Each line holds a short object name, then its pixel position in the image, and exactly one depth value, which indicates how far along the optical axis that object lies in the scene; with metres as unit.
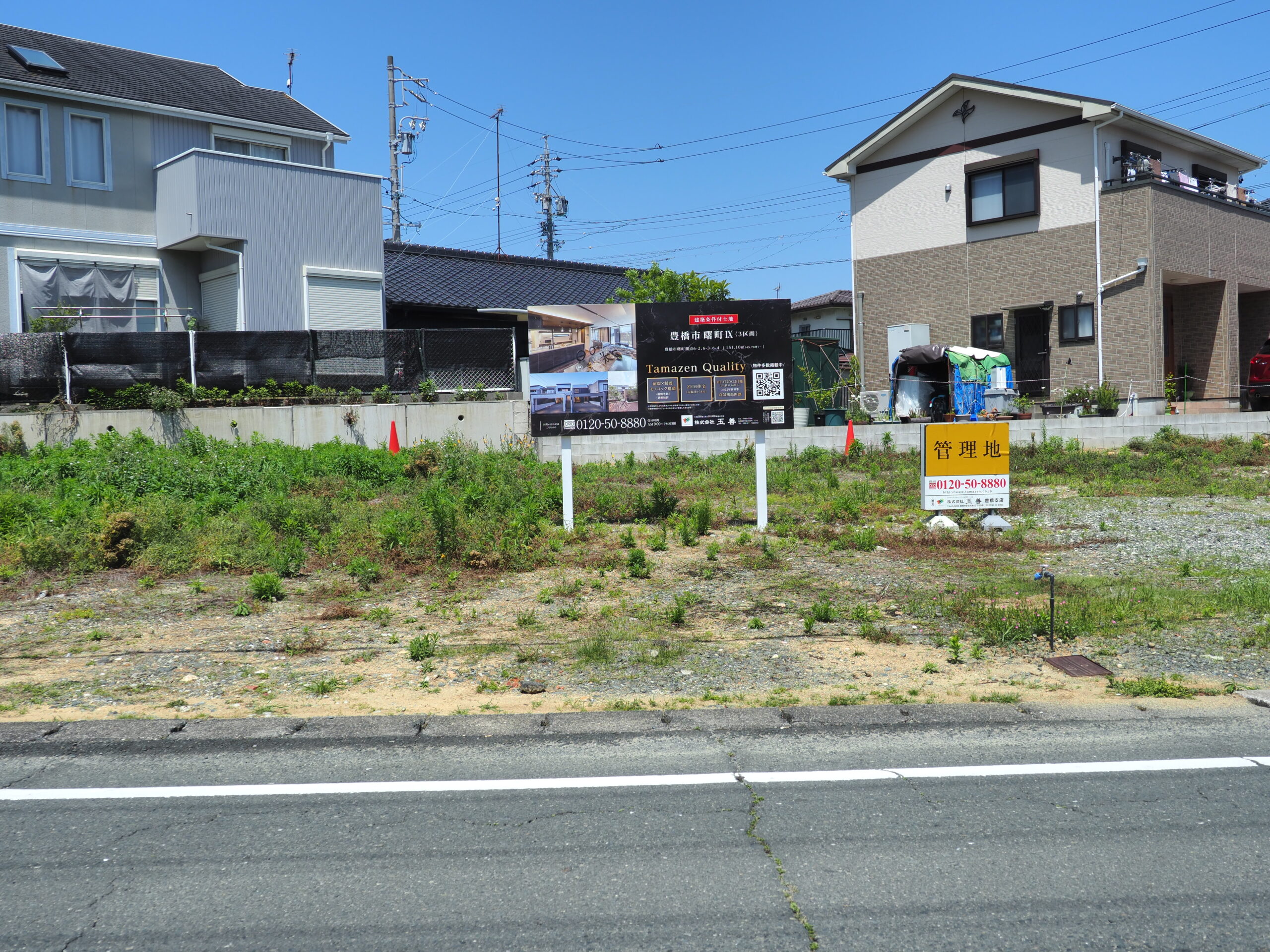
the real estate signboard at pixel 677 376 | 11.98
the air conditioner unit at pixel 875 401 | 24.45
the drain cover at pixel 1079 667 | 6.39
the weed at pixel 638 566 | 9.51
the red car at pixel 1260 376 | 20.61
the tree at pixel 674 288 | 26.09
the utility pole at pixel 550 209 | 58.12
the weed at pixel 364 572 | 9.41
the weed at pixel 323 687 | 6.27
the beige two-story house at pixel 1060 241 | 22.02
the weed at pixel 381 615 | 8.11
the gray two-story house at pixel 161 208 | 19.94
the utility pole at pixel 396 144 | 40.81
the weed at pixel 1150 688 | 5.99
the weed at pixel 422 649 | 6.91
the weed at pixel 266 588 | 8.83
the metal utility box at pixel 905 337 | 24.83
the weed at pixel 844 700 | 5.91
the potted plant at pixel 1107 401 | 20.17
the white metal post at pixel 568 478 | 11.74
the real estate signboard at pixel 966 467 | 10.95
